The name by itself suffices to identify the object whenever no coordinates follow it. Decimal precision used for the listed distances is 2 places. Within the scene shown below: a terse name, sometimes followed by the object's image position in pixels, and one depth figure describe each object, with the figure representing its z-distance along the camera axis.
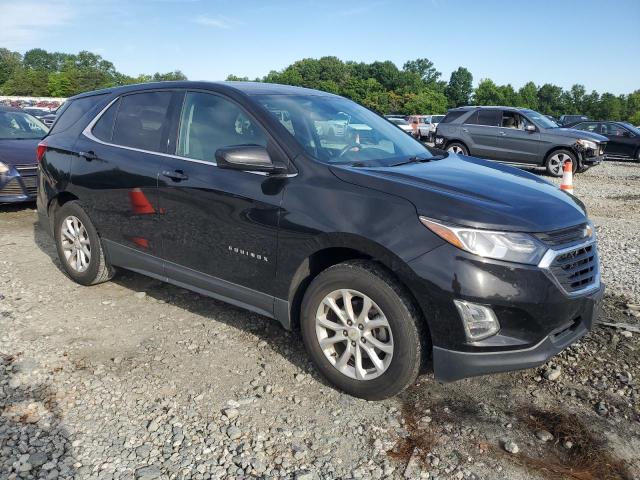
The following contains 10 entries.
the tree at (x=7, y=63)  118.69
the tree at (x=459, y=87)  111.81
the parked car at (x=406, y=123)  27.50
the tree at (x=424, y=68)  139.25
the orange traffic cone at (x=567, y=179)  7.14
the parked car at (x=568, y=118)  39.75
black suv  2.71
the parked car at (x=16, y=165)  7.97
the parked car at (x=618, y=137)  18.94
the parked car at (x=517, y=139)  13.73
